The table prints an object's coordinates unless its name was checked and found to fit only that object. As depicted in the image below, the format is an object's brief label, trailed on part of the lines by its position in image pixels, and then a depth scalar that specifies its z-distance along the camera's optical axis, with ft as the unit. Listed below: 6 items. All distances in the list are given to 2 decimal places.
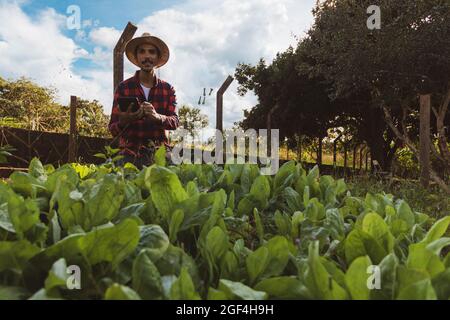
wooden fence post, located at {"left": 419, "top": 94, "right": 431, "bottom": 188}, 32.21
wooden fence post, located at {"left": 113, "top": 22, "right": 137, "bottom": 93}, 24.22
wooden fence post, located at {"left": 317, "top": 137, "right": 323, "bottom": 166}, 76.43
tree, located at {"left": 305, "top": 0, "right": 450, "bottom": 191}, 50.78
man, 13.52
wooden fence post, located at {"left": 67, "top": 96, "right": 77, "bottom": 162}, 22.29
